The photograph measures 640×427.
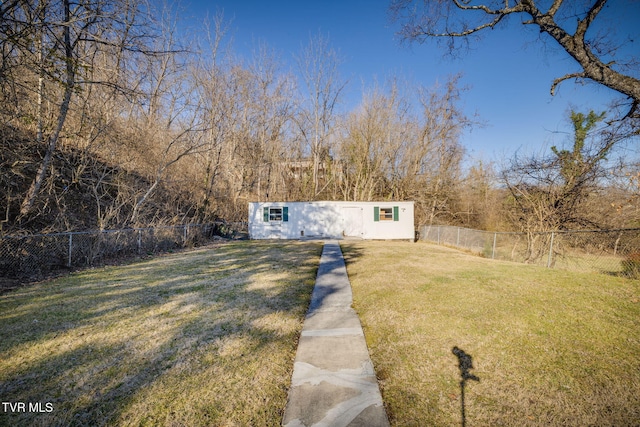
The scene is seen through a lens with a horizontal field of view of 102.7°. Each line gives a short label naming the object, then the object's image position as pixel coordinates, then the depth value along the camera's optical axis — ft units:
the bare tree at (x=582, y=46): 12.75
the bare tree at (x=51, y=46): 11.79
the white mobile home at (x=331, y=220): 52.03
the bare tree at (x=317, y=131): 71.61
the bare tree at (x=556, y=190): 29.73
